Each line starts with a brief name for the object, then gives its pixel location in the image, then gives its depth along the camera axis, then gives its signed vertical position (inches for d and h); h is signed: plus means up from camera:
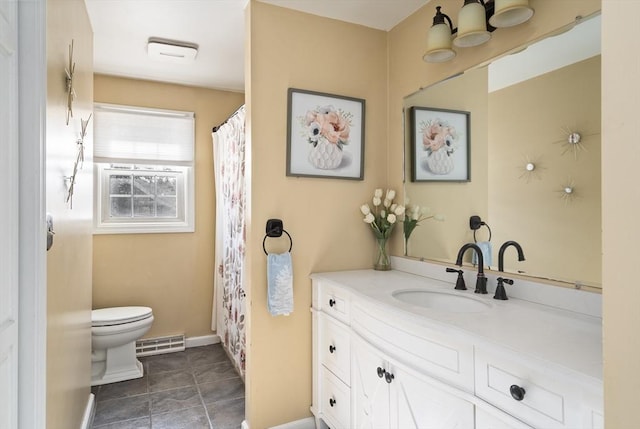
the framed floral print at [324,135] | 80.4 +18.0
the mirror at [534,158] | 50.6 +8.9
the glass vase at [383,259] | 85.7 -10.9
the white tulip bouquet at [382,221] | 84.8 -1.8
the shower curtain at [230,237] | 100.4 -7.4
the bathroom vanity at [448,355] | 34.9 -17.3
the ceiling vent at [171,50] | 95.2 +44.8
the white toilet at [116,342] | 102.2 -37.2
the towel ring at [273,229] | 77.0 -3.4
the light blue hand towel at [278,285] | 74.9 -14.9
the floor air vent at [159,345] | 122.6 -45.6
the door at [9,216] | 38.3 -0.3
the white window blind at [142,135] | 119.6 +27.0
